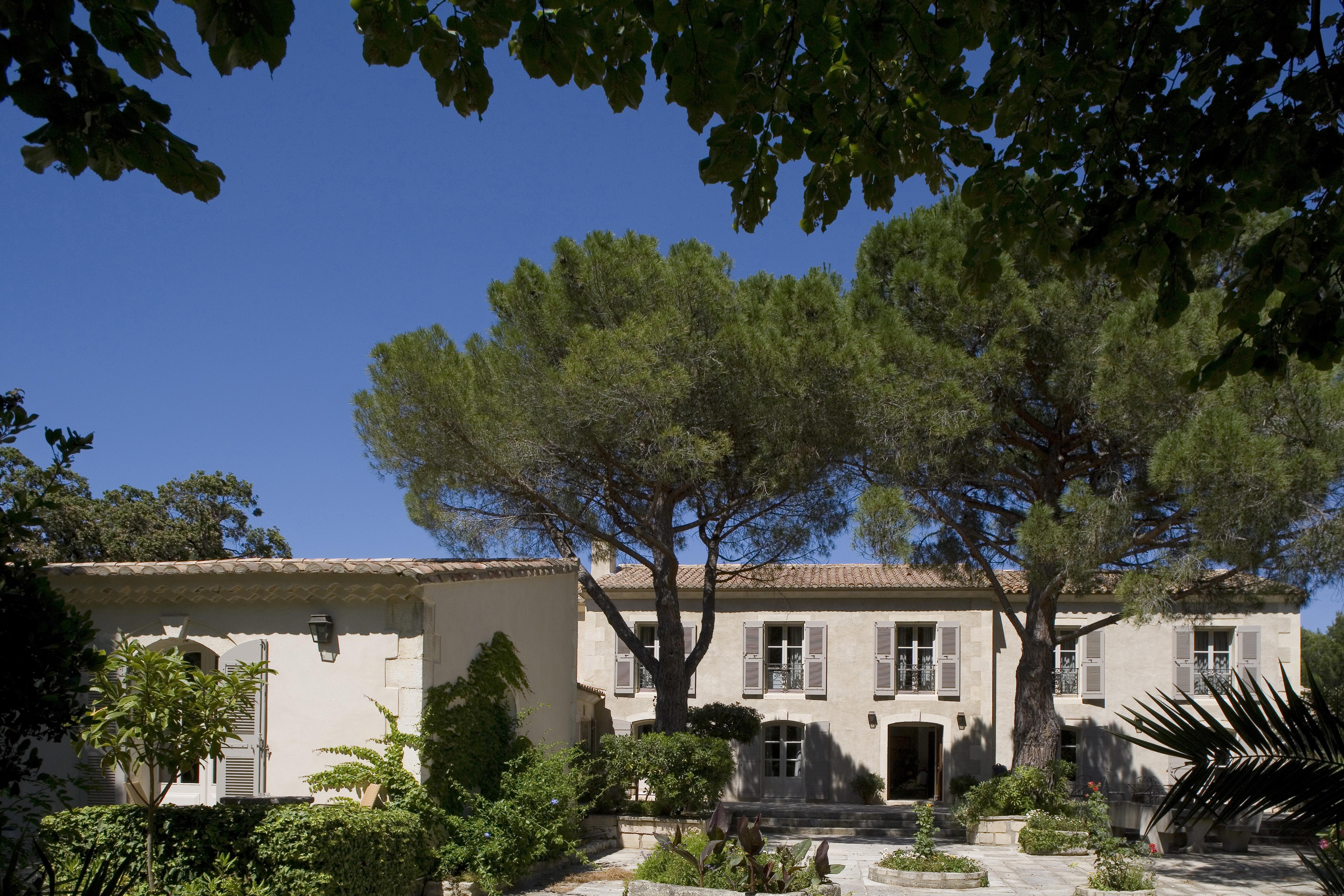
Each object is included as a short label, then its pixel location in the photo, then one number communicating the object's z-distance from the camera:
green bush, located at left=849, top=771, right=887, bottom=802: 22.02
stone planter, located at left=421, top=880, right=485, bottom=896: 9.37
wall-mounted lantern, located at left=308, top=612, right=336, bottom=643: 9.71
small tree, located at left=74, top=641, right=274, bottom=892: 6.91
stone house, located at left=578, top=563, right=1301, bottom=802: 22.16
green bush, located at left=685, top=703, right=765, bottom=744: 16.97
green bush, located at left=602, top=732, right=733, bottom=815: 14.19
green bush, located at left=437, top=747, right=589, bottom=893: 9.65
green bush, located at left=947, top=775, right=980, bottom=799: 20.38
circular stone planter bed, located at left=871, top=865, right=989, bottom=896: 11.29
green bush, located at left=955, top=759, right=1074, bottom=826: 15.68
